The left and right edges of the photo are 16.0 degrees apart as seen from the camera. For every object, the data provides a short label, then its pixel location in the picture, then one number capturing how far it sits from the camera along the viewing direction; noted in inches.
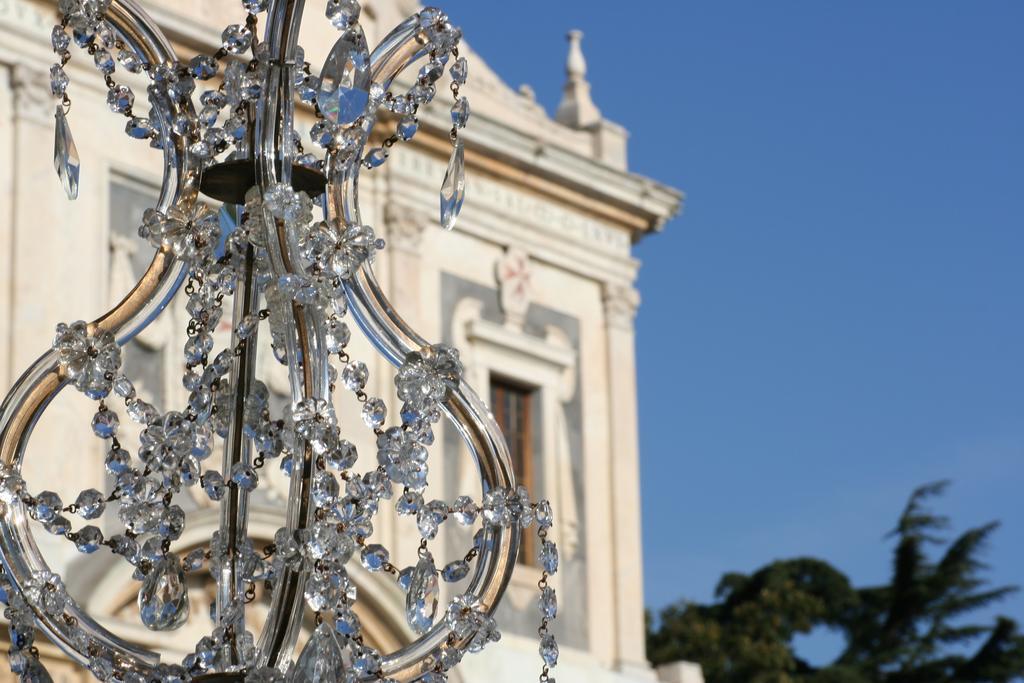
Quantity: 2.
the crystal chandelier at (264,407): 272.8
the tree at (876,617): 1684.6
